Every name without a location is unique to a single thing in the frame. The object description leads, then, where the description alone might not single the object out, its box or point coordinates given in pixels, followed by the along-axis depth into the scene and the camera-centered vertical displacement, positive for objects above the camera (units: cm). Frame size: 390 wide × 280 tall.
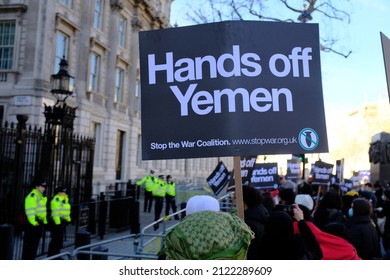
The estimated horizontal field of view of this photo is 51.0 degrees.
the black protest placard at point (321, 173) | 1052 +42
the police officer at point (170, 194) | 1589 -23
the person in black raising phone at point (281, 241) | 296 -38
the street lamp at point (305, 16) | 1660 +702
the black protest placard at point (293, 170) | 1421 +68
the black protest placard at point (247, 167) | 877 +47
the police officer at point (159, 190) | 1475 -10
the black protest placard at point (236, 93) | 307 +72
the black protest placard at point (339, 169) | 1339 +67
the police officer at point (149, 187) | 1687 +3
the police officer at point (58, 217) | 872 -67
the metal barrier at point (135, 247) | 480 -94
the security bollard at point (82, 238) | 568 -71
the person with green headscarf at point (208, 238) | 191 -24
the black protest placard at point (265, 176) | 961 +30
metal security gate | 1084 +67
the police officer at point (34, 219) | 805 -66
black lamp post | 1141 +160
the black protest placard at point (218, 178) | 955 +24
